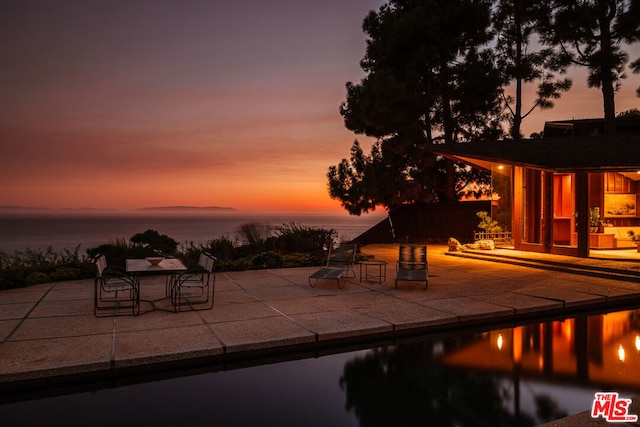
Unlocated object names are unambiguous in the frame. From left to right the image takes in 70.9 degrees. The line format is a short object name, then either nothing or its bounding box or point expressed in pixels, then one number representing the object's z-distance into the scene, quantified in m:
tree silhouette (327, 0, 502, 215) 17.45
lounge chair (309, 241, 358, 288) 8.41
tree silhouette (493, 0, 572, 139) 20.92
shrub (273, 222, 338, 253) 13.62
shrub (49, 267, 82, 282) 9.10
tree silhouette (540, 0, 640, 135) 20.30
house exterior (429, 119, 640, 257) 11.80
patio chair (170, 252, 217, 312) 6.55
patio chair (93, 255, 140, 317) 6.26
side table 9.49
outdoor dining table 6.33
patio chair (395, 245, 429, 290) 8.54
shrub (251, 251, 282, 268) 11.16
